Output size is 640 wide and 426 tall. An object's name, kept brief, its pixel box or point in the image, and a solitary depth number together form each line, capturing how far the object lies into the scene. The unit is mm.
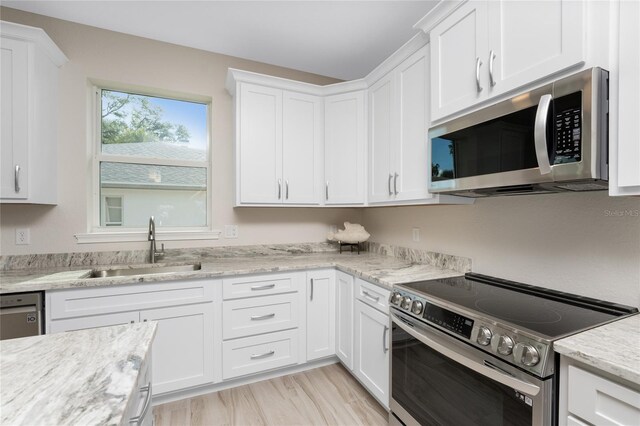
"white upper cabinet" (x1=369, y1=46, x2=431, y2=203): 1914
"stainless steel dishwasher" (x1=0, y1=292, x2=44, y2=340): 1599
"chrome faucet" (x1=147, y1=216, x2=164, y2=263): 2355
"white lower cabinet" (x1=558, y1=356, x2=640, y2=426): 795
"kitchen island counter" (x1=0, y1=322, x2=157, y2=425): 576
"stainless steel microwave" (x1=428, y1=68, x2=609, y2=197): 1041
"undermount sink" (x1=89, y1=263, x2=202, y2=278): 2123
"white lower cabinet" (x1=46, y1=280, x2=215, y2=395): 1759
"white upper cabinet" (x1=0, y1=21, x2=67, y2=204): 1830
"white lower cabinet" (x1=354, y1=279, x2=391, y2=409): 1804
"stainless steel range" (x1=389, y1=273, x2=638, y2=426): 994
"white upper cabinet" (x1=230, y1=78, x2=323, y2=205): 2461
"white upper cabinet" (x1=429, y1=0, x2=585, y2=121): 1111
